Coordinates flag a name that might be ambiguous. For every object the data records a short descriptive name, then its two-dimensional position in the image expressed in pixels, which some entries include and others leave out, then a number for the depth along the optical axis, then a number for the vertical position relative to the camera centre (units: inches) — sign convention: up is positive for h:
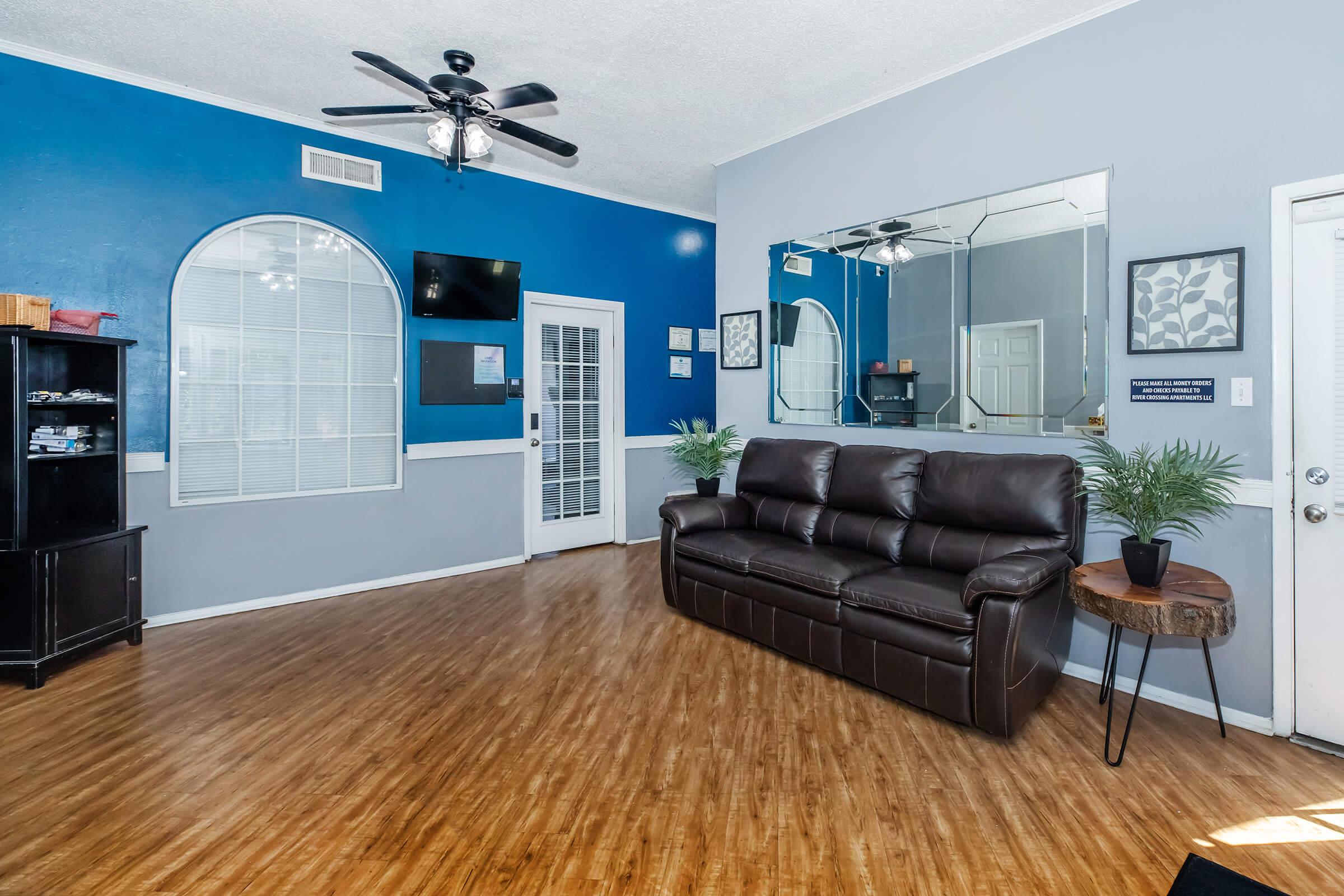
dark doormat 59.9 -40.2
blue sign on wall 109.7 +9.5
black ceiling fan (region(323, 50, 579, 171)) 119.2 +63.6
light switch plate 105.3 +8.7
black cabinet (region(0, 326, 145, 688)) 119.7 -15.7
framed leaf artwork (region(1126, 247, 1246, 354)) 106.4 +23.8
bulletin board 191.9 +20.8
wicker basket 120.6 +24.1
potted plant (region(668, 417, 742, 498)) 193.6 -2.5
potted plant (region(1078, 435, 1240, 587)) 96.7 -7.4
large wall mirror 124.3 +27.8
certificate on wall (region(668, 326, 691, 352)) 250.2 +40.1
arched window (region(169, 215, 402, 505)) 157.4 +19.5
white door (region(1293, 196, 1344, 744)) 98.2 -1.9
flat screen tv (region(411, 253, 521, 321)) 187.6 +45.6
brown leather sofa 100.7 -22.6
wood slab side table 88.5 -21.6
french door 219.6 +5.5
